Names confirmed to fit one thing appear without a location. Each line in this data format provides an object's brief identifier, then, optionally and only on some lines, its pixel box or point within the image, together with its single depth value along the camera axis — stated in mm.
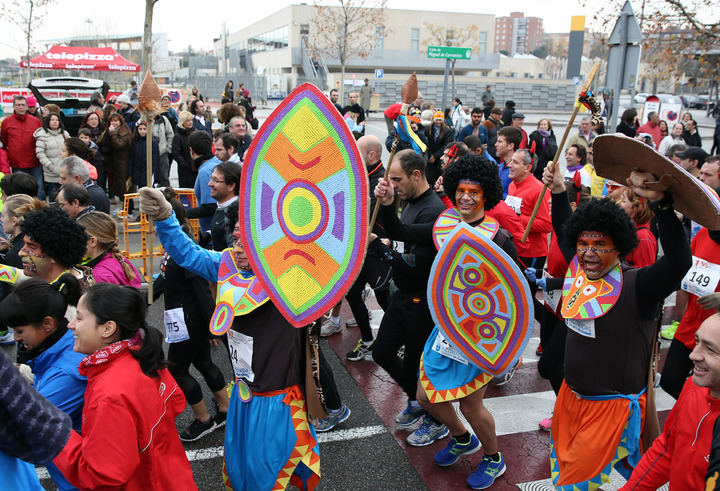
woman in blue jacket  2379
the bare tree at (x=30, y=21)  25734
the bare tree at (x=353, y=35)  46684
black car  13844
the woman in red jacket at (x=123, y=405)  2076
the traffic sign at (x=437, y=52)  21508
